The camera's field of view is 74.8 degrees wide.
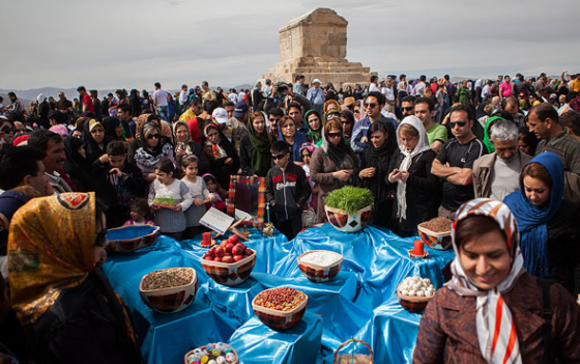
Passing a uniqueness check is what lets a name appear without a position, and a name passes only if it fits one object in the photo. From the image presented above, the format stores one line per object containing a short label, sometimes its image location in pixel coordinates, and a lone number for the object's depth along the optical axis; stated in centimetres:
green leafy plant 353
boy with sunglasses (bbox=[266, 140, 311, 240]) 418
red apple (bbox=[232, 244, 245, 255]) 291
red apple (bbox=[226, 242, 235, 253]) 294
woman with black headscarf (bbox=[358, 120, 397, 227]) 387
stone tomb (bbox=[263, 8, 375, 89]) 2169
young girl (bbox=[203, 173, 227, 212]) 443
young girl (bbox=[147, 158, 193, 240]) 386
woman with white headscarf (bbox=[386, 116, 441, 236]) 357
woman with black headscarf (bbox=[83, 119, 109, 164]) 430
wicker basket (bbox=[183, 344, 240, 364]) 216
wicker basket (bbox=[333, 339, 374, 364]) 245
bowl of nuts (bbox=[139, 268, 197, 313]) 234
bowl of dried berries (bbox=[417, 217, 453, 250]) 308
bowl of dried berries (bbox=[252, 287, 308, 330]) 233
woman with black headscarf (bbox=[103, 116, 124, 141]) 507
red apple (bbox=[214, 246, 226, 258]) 292
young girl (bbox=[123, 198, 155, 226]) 364
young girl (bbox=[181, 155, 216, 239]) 406
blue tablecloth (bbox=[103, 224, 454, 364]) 235
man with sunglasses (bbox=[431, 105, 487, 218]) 337
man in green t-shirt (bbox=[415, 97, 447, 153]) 443
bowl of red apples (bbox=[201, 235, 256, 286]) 284
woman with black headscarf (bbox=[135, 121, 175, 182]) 433
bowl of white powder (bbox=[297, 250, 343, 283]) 299
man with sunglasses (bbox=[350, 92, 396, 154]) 504
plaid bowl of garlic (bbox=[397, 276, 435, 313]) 253
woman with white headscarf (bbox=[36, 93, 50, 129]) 1047
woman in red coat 133
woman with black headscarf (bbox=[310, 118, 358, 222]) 413
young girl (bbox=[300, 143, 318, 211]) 454
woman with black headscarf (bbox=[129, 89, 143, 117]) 1207
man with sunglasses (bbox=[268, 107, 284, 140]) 547
